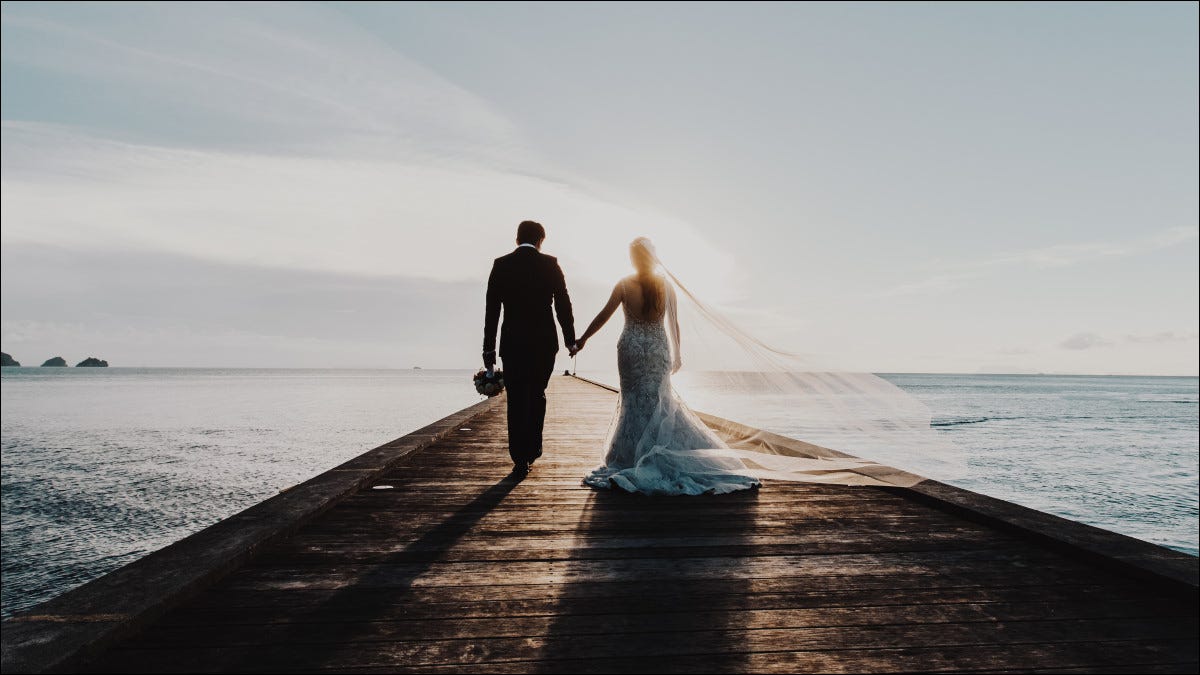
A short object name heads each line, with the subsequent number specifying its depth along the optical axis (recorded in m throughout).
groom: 6.03
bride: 5.50
